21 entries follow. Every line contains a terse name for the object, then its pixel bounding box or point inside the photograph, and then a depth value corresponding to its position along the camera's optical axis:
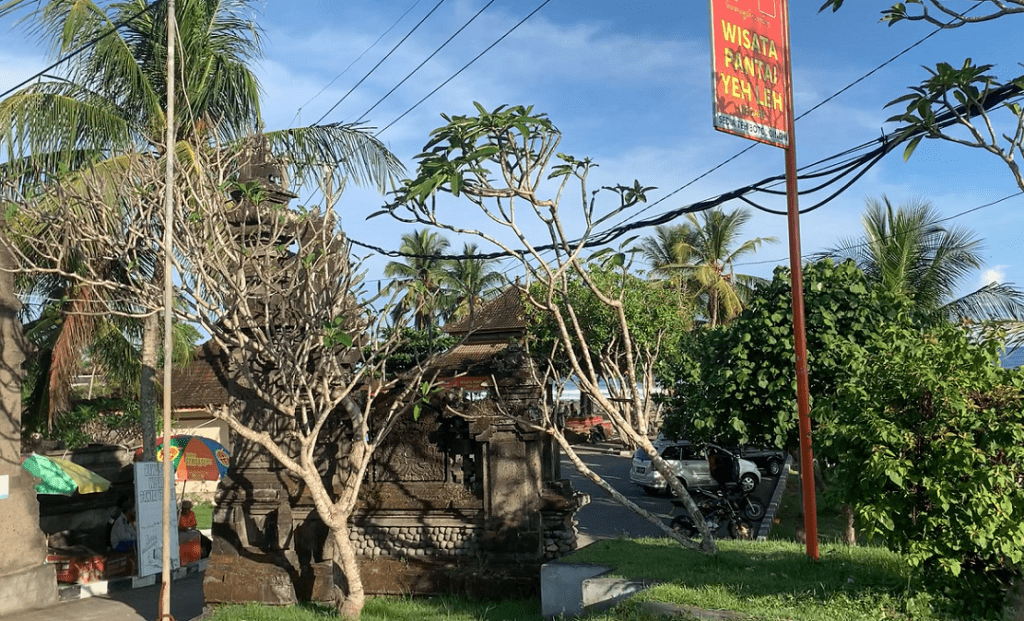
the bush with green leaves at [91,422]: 22.05
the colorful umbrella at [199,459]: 23.29
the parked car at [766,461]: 29.05
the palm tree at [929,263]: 20.98
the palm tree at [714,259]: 35.84
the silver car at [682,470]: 25.12
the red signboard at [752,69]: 9.48
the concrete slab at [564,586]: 10.98
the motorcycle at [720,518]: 18.41
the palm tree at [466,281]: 45.64
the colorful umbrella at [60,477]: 15.83
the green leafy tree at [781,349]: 11.49
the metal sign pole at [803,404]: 9.71
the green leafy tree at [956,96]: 7.09
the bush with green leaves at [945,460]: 6.89
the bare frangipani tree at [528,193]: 10.38
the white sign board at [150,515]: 10.76
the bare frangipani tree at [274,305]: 11.77
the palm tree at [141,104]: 15.88
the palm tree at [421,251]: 42.22
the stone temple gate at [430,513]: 13.01
